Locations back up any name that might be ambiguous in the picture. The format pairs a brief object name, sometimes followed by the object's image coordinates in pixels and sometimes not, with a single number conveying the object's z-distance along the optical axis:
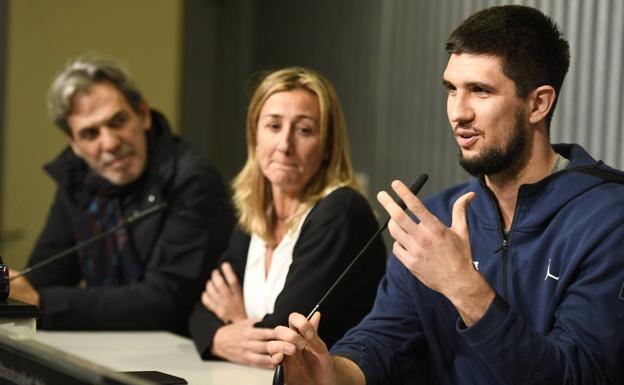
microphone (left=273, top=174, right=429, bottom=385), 3.48
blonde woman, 4.68
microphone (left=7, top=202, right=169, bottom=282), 5.43
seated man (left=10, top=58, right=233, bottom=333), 6.06
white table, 4.37
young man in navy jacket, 3.27
